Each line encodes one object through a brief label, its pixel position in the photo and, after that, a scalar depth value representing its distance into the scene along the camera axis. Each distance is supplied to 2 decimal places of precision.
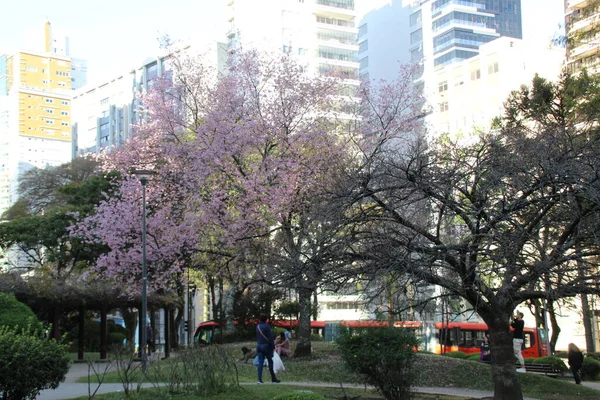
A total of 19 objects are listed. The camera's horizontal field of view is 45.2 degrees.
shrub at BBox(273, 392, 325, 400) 10.20
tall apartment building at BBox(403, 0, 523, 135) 93.44
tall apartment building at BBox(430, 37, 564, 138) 64.75
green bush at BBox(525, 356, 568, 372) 26.48
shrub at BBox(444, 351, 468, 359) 32.64
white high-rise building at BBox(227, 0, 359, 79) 81.38
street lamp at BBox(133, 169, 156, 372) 20.81
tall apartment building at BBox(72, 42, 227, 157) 105.44
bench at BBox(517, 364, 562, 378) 26.16
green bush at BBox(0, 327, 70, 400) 10.70
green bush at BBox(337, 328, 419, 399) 13.93
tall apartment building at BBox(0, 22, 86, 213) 143.25
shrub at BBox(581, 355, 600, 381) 27.92
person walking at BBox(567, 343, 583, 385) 22.81
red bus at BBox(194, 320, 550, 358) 36.96
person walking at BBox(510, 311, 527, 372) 19.39
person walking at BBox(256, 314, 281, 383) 16.47
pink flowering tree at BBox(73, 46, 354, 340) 22.36
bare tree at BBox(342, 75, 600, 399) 12.97
